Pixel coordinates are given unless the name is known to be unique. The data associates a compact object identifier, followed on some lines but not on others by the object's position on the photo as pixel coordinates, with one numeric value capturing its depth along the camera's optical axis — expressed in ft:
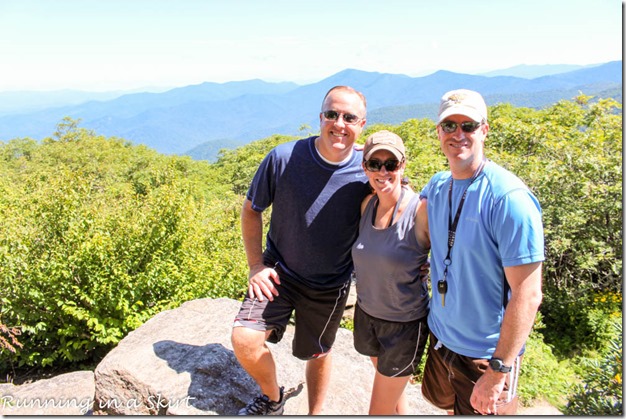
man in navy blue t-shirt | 11.95
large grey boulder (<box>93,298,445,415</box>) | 13.98
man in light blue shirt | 8.43
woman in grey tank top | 10.64
